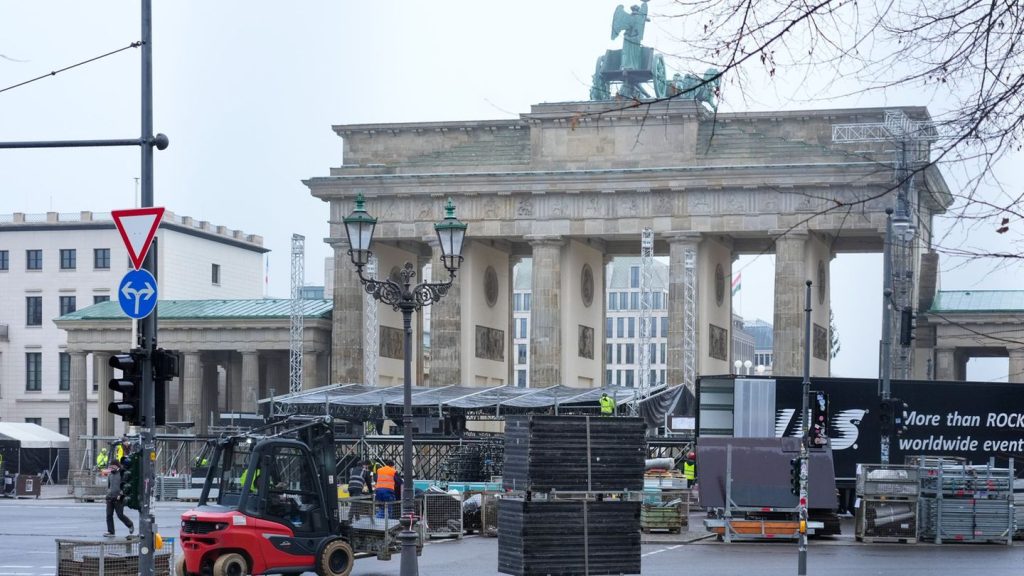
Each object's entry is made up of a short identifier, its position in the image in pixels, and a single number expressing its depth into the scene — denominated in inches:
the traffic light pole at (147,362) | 737.0
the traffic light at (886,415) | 1501.0
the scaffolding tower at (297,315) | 2955.2
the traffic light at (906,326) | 1563.7
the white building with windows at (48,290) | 3909.9
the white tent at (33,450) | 2953.7
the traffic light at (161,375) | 749.3
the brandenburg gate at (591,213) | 2829.7
